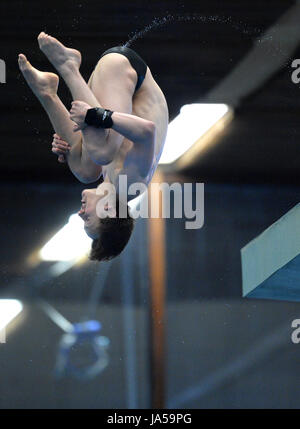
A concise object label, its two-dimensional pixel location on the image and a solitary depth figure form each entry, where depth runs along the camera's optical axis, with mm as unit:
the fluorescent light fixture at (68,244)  18359
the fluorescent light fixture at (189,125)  17453
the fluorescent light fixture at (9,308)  17484
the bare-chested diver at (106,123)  7828
